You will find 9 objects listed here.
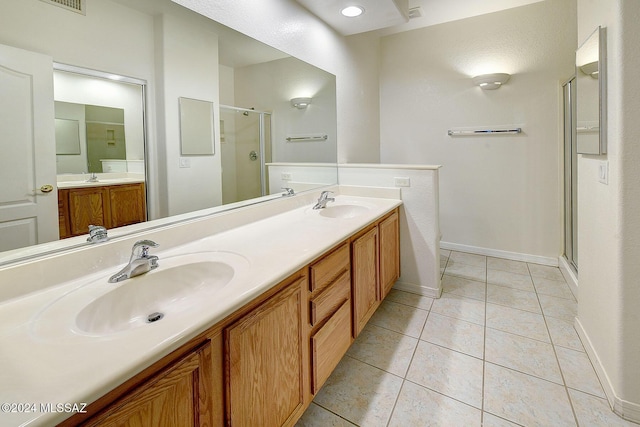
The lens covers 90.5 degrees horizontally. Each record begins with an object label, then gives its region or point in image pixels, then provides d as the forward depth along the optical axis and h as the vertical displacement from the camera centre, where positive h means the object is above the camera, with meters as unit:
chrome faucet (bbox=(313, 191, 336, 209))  2.25 -0.01
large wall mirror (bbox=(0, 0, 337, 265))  1.02 +0.43
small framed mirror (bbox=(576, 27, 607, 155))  1.47 +0.51
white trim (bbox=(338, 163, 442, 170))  2.46 +0.26
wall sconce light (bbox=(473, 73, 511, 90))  3.14 +1.16
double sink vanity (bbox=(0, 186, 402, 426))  0.61 -0.31
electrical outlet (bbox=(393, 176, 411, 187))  2.55 +0.14
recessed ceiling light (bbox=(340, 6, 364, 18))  2.31 +1.39
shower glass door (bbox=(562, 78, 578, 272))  2.72 +0.17
